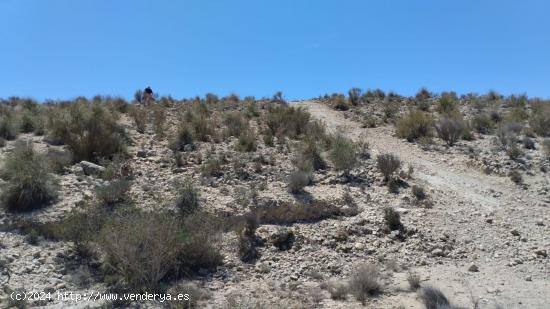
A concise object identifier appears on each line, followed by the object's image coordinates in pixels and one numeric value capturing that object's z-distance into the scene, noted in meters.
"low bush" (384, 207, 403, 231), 10.92
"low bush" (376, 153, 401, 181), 13.61
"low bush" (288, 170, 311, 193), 12.70
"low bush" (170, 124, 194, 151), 15.33
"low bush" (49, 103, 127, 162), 14.23
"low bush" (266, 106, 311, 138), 17.58
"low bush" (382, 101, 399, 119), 21.15
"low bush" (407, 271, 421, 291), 8.65
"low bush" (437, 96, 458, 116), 21.21
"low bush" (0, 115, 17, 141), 15.76
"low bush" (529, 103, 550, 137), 17.80
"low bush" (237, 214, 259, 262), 9.75
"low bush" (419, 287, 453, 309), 7.95
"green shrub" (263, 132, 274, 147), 16.27
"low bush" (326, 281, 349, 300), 8.36
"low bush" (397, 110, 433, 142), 18.19
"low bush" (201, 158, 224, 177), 13.38
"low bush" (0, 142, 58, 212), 10.82
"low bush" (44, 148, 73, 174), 12.80
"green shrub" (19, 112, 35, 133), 16.56
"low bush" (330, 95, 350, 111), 23.30
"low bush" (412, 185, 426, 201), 12.55
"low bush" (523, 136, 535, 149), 16.38
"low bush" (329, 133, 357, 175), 13.83
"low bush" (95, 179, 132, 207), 11.22
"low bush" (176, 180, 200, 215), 11.23
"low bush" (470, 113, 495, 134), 18.54
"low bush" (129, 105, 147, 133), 17.21
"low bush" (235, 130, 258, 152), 15.51
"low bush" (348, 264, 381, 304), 8.30
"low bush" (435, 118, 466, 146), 17.42
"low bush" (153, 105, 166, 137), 16.73
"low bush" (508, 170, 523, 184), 13.93
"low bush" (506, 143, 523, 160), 15.47
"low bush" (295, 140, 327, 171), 14.49
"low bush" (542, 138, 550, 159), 15.68
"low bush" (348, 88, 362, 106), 23.86
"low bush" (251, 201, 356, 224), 11.23
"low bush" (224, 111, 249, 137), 17.11
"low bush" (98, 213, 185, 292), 8.27
